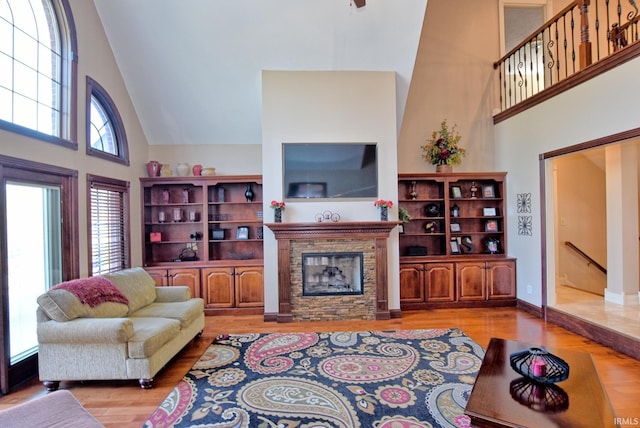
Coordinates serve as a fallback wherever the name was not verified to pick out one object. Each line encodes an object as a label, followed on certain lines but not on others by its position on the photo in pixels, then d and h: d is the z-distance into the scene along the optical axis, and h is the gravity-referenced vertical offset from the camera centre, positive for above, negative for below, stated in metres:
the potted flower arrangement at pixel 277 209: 4.54 +0.15
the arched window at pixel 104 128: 4.00 +1.32
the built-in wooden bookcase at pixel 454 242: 5.10 -0.46
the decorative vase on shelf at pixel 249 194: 5.25 +0.43
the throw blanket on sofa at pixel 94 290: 3.01 -0.69
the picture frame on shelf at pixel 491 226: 5.48 -0.18
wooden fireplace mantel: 4.52 -0.28
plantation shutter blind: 4.05 -0.05
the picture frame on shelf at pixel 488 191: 5.53 +0.44
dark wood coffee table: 1.68 -1.09
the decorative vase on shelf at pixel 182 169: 5.29 +0.87
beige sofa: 2.78 -1.08
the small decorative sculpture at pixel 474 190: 5.52 +0.46
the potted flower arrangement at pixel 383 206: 4.58 +0.17
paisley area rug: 2.37 -1.49
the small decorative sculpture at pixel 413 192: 5.46 +0.43
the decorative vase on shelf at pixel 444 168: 5.46 +0.84
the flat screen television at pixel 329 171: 4.66 +0.71
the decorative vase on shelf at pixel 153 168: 5.20 +0.88
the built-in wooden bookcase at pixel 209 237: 4.91 -0.28
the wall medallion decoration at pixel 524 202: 4.89 +0.20
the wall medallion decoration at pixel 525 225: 4.87 -0.15
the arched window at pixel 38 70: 3.00 +1.61
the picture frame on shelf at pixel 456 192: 5.50 +0.43
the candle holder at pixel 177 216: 5.31 +0.08
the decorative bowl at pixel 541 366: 1.96 -0.97
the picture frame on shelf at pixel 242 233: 5.34 -0.23
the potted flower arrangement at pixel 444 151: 5.46 +1.15
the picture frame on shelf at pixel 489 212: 5.50 +0.07
